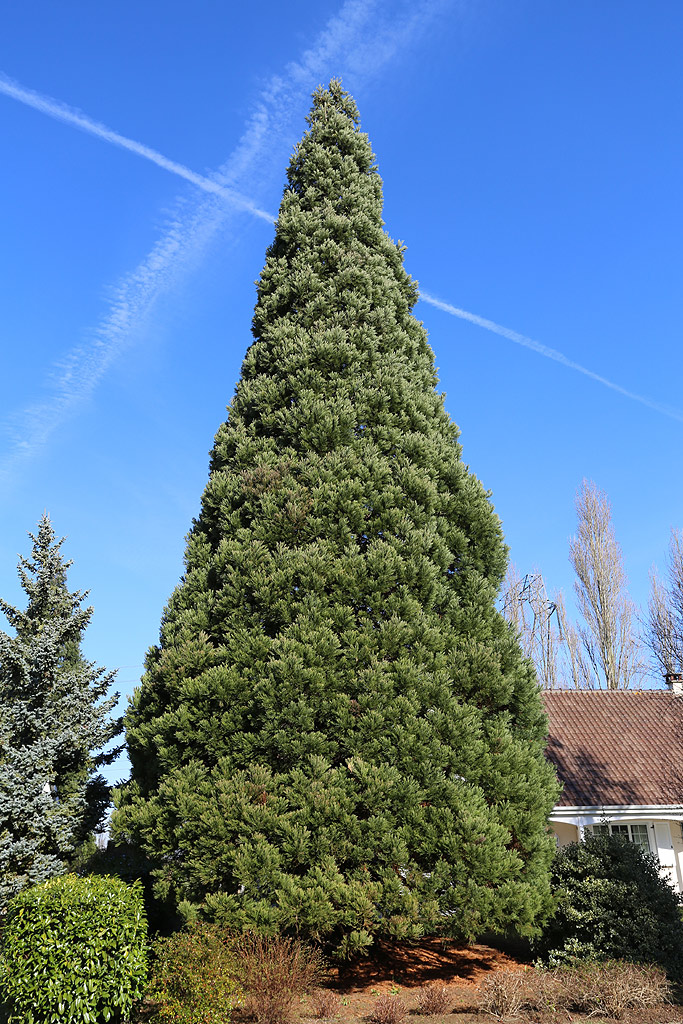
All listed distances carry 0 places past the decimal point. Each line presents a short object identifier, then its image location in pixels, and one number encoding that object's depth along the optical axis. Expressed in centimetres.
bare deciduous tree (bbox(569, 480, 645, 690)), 2841
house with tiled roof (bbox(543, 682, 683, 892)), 1566
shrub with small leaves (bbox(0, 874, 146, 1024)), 659
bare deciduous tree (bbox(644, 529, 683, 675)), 2720
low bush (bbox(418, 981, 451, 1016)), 659
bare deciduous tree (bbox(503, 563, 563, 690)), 2942
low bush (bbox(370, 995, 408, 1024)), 621
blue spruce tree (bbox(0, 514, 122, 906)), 1037
